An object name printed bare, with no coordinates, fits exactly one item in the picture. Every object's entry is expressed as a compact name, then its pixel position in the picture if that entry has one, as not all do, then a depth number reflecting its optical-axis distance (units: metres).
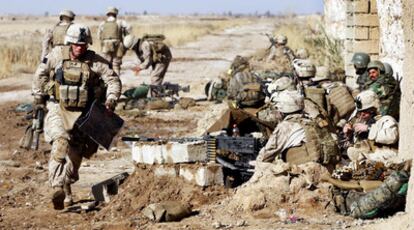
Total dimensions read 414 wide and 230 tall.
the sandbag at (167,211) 13.91
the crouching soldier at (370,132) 15.28
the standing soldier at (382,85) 17.58
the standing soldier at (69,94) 15.37
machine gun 15.23
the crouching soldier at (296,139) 14.14
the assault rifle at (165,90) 30.95
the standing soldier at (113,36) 31.28
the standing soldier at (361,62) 20.50
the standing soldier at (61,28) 24.09
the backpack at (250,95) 17.05
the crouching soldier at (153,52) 31.00
